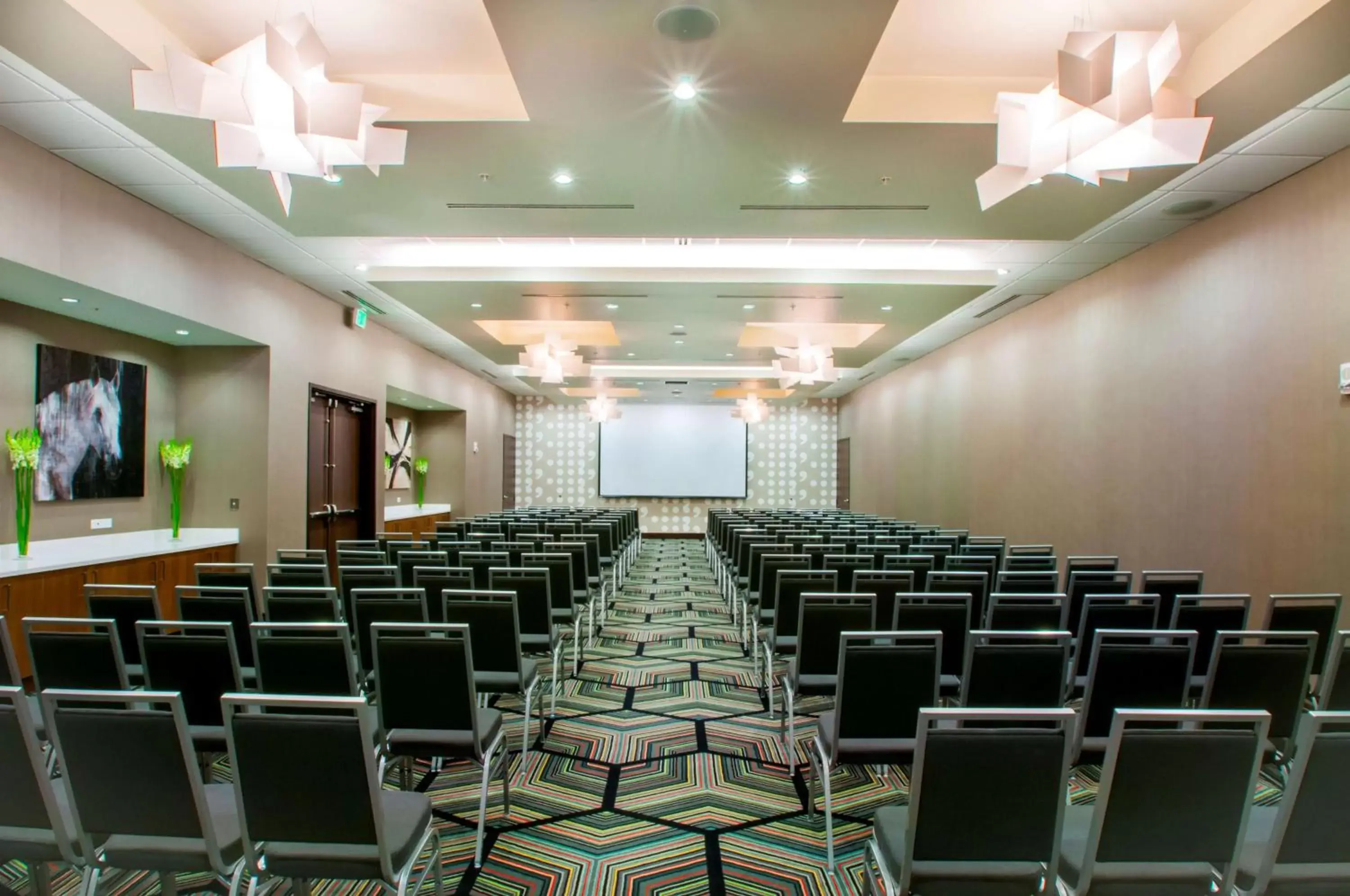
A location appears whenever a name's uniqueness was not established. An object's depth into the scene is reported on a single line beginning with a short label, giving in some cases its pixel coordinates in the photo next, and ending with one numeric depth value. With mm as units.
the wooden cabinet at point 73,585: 4711
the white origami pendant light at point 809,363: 9758
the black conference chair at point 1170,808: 1699
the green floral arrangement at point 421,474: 13898
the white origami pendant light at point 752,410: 15586
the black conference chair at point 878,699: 2643
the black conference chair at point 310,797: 1825
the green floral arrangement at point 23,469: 5297
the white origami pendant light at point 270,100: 2879
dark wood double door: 9234
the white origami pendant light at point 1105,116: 2879
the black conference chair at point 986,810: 1742
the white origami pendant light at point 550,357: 9625
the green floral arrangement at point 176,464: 7113
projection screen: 19094
